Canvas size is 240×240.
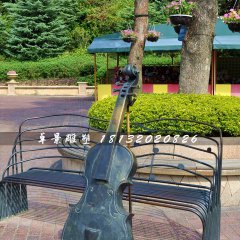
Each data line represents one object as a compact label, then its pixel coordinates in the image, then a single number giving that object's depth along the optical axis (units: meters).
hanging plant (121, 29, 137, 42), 8.14
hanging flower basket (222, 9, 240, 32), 5.15
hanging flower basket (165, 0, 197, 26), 4.62
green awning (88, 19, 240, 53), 10.50
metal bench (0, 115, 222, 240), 2.56
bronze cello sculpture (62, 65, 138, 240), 2.04
